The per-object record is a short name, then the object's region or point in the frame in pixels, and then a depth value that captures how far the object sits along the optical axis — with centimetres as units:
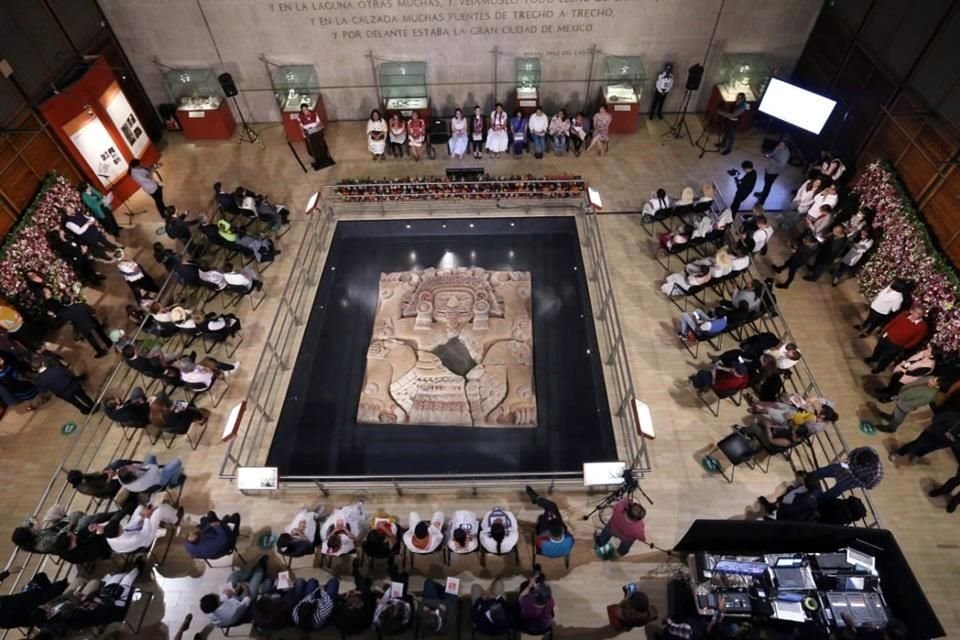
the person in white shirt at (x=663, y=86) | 1256
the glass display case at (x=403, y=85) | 1279
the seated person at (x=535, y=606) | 580
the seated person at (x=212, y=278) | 946
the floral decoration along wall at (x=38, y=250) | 888
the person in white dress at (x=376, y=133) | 1242
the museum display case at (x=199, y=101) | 1290
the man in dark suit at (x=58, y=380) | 787
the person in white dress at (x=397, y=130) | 1234
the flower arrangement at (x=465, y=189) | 1119
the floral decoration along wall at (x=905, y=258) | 806
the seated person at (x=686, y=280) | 927
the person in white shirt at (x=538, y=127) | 1240
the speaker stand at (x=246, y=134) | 1352
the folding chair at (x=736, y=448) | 755
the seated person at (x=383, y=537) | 652
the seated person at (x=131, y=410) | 756
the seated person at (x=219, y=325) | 893
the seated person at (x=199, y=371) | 815
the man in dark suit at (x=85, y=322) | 867
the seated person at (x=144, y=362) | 808
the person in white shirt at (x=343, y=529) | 638
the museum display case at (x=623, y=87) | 1266
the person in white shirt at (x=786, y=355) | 751
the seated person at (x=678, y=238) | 1012
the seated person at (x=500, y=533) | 641
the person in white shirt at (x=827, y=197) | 985
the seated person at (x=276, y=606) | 582
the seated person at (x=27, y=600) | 595
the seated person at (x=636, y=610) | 570
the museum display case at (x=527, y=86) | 1278
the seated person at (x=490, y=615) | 587
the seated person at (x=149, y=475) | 693
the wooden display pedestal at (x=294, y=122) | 1278
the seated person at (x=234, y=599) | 598
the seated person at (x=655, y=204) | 1053
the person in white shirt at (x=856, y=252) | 934
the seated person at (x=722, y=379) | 781
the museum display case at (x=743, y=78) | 1258
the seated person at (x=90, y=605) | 612
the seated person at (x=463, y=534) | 653
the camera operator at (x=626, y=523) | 612
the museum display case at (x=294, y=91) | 1283
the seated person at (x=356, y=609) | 596
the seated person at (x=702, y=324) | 867
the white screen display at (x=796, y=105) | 1089
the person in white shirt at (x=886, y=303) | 855
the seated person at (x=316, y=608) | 582
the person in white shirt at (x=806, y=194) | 1021
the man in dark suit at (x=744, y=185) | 1034
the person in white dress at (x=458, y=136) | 1239
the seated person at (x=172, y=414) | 766
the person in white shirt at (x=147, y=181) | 1073
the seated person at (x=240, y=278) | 942
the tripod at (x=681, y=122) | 1323
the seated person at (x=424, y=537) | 645
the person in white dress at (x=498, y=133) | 1231
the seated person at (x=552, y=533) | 641
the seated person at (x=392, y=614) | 597
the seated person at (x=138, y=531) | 665
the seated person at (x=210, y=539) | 649
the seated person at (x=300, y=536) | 634
